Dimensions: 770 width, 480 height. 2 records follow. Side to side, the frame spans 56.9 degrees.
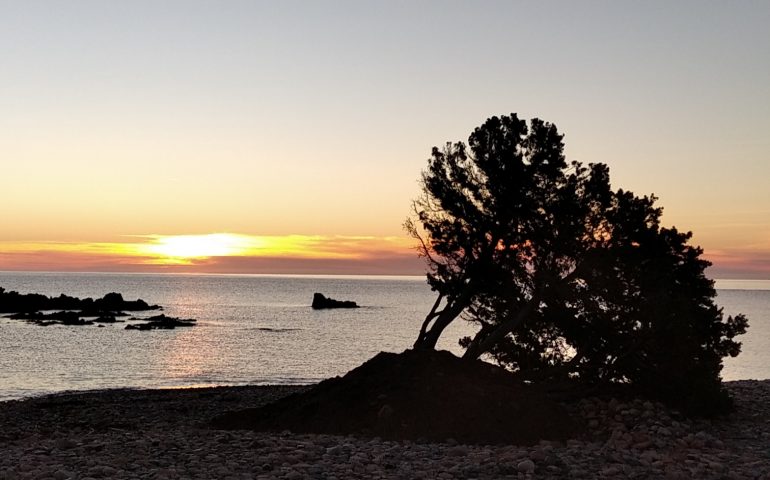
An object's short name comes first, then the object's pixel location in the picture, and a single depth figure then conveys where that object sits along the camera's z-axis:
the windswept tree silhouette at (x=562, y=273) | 23.45
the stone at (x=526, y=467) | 14.39
